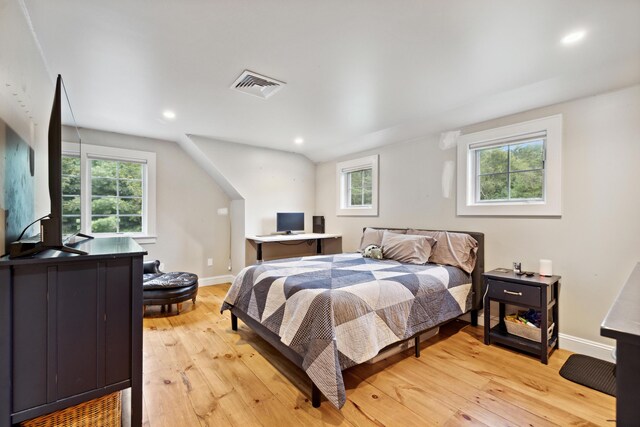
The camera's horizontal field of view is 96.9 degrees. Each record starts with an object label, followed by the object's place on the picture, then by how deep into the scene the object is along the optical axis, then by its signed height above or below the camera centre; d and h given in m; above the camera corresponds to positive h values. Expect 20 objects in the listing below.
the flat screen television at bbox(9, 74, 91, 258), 1.25 +0.07
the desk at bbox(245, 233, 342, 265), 4.35 -0.56
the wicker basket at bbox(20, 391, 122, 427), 1.23 -0.93
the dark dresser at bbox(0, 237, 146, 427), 1.13 -0.52
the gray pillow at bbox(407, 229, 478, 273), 3.07 -0.42
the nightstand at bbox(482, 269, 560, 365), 2.36 -0.76
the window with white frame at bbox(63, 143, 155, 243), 3.87 +0.29
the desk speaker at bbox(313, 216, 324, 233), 5.32 -0.22
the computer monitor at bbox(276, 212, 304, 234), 4.88 -0.16
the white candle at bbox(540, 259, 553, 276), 2.59 -0.50
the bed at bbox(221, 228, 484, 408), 1.79 -0.73
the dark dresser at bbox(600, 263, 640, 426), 0.65 -0.36
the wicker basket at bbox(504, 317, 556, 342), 2.48 -1.06
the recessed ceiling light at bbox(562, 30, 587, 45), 1.77 +1.12
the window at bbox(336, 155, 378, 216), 4.42 +0.44
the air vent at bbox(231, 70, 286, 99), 2.37 +1.14
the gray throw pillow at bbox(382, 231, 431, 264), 3.22 -0.42
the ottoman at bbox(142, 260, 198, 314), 3.24 -0.88
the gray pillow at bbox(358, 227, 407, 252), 3.89 -0.34
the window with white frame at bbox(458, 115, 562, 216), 2.66 +0.46
